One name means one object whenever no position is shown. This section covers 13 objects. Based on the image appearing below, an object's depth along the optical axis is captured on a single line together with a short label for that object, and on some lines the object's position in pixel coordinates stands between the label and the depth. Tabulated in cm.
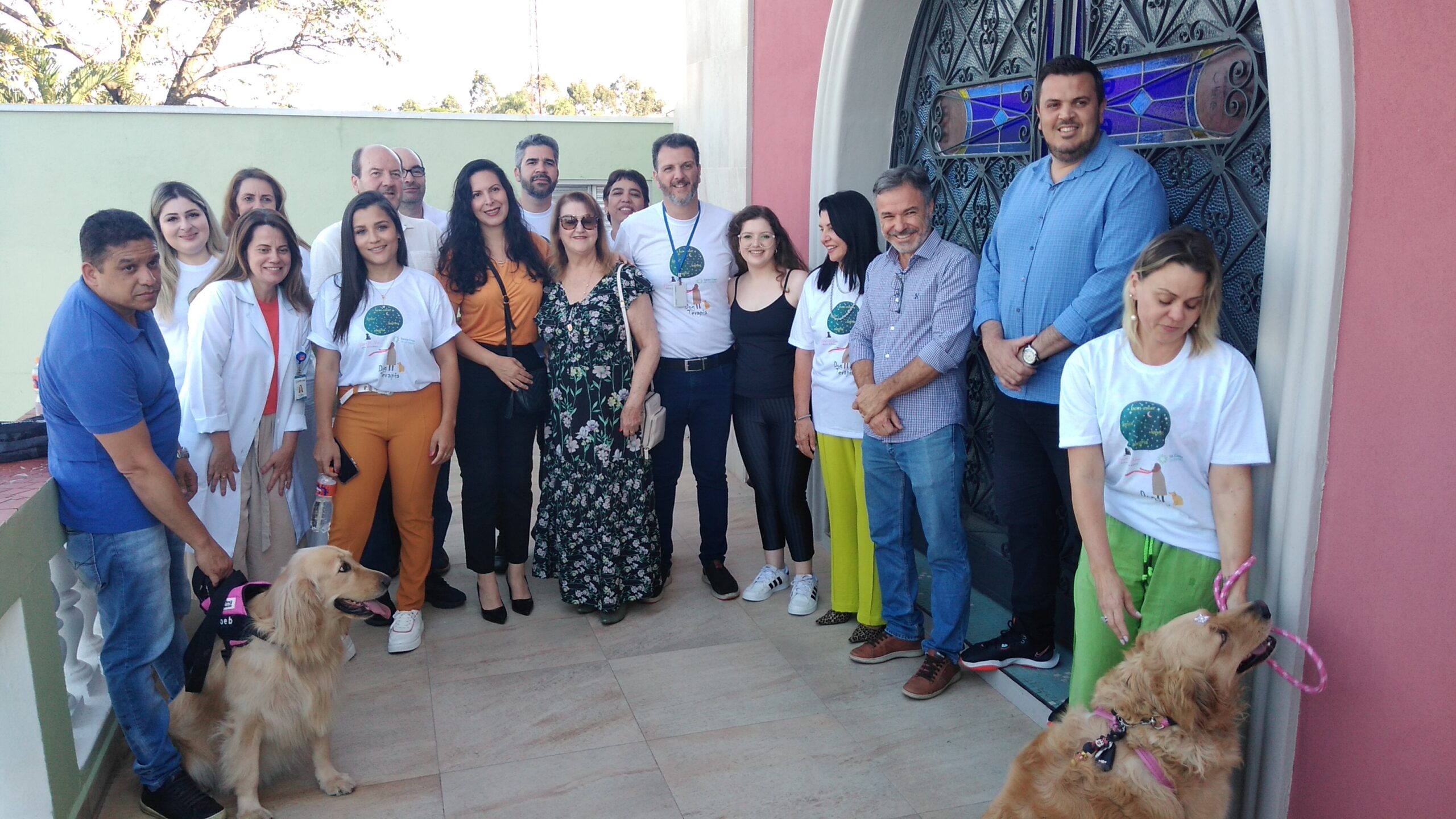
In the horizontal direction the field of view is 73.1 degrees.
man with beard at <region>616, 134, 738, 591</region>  429
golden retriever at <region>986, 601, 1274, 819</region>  212
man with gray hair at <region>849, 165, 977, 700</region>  347
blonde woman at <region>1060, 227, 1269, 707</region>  238
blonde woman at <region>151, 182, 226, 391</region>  389
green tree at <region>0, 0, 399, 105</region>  1695
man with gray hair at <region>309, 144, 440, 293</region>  444
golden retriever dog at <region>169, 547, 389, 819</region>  294
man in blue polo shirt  265
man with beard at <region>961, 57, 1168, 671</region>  295
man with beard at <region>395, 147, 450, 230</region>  491
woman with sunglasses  408
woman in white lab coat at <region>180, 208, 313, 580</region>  351
